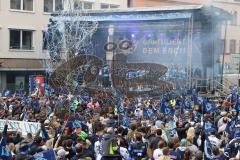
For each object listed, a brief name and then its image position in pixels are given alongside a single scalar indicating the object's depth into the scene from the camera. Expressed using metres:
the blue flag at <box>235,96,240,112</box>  19.78
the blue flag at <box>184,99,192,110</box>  21.50
